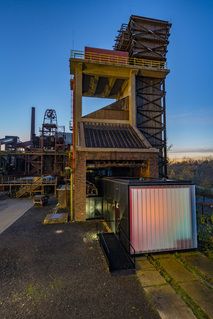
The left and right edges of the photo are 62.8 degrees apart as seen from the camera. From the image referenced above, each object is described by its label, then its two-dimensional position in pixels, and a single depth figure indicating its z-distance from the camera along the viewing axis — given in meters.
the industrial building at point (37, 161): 37.06
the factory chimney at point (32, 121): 57.84
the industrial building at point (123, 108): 14.71
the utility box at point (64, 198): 17.97
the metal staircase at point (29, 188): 25.98
